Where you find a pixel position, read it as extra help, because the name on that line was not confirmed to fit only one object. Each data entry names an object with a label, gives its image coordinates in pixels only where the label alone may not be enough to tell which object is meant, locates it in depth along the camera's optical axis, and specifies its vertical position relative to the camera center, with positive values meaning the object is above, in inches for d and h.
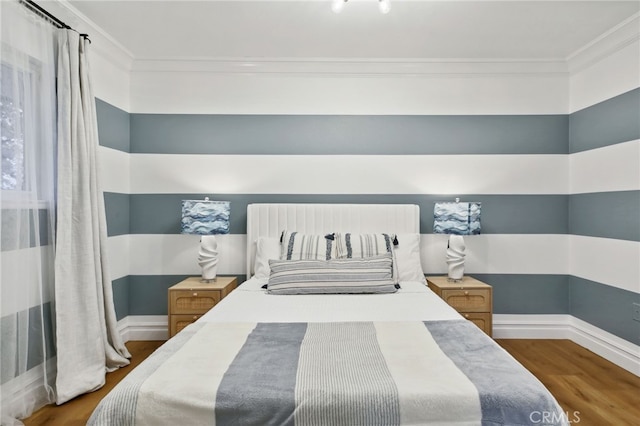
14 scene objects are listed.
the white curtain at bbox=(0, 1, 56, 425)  82.8 -0.2
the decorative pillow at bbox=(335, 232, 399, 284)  122.5 -11.5
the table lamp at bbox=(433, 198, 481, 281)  126.0 -5.0
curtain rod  88.4 +48.9
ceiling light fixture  93.1 +51.4
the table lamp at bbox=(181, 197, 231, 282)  124.6 -4.6
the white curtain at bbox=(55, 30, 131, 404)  95.8 -8.5
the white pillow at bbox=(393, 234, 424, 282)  126.0 -16.1
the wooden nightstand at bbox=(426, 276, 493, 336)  122.8 -29.9
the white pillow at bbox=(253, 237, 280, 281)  126.3 -14.9
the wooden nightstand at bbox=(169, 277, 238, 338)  121.9 -29.8
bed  51.5 -24.9
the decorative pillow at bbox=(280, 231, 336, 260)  121.5 -12.0
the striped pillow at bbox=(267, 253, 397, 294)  109.3 -19.6
